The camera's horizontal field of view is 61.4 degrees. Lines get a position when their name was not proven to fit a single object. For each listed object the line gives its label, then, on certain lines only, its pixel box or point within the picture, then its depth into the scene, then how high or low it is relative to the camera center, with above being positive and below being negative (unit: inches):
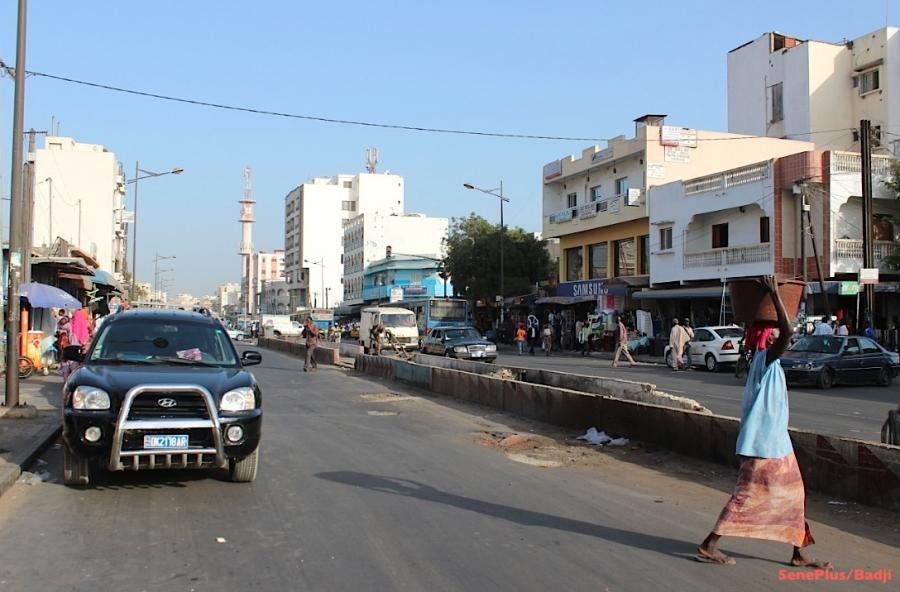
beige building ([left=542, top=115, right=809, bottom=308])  1636.3 +312.8
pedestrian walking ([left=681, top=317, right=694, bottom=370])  1070.7 -42.4
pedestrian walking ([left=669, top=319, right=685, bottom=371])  1054.8 -35.5
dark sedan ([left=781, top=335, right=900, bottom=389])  790.5 -44.8
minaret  7553.2 +786.1
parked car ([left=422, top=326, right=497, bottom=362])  1228.5 -44.7
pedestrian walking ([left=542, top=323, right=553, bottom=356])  1606.2 -42.0
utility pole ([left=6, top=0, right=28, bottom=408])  485.7 +55.9
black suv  269.9 -36.1
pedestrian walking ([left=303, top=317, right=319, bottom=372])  1014.1 -29.9
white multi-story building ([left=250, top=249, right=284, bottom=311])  7208.7 +237.3
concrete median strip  278.7 -56.7
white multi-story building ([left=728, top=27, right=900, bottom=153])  1787.6 +583.1
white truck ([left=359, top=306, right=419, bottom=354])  1508.2 -13.7
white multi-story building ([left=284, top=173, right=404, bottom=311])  5561.0 +730.4
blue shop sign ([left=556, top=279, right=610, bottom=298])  1685.5 +69.0
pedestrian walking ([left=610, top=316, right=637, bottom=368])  1146.7 -35.4
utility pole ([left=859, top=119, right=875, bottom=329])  1071.6 +169.5
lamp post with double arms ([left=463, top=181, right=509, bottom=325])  2028.1 +244.7
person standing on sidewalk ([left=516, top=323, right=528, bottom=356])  1595.7 -38.5
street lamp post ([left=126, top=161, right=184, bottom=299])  1742.1 +171.1
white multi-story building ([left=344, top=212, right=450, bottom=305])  4382.4 +465.6
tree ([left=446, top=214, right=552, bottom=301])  2191.2 +167.1
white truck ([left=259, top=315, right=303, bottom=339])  2721.5 -37.4
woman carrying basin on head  205.0 -43.6
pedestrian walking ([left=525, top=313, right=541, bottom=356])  1695.4 -26.5
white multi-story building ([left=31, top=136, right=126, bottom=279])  2512.3 +423.4
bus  1882.4 +13.5
